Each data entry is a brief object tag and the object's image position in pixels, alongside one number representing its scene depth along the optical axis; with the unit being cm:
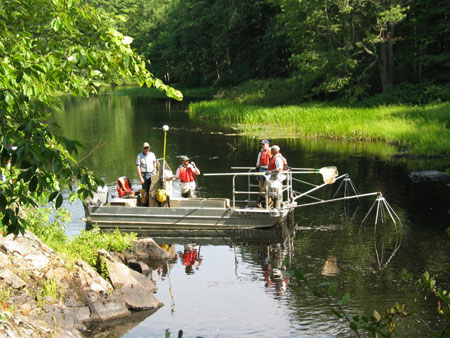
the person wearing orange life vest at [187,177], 1909
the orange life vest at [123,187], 2003
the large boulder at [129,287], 1305
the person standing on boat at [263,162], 1936
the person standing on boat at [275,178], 1827
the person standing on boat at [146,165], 1938
